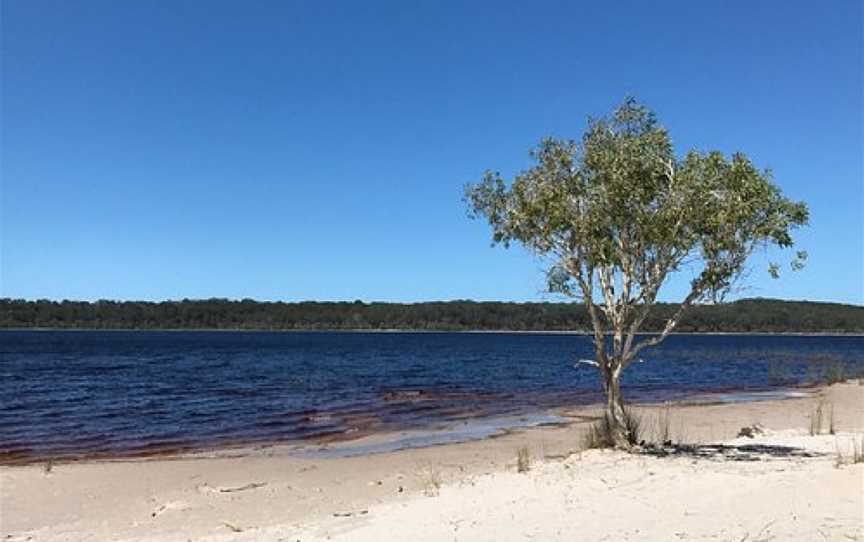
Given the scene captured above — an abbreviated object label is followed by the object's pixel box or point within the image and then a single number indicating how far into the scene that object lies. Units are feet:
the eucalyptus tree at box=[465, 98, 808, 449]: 43.47
